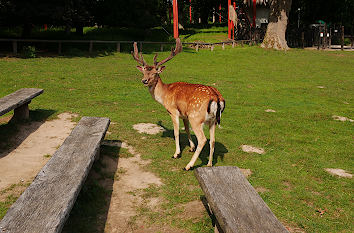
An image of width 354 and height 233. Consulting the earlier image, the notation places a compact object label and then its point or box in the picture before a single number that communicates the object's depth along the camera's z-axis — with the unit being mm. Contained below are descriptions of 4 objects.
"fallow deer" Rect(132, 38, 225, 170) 6523
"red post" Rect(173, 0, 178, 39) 27916
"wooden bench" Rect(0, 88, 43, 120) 7802
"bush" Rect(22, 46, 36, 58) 19812
